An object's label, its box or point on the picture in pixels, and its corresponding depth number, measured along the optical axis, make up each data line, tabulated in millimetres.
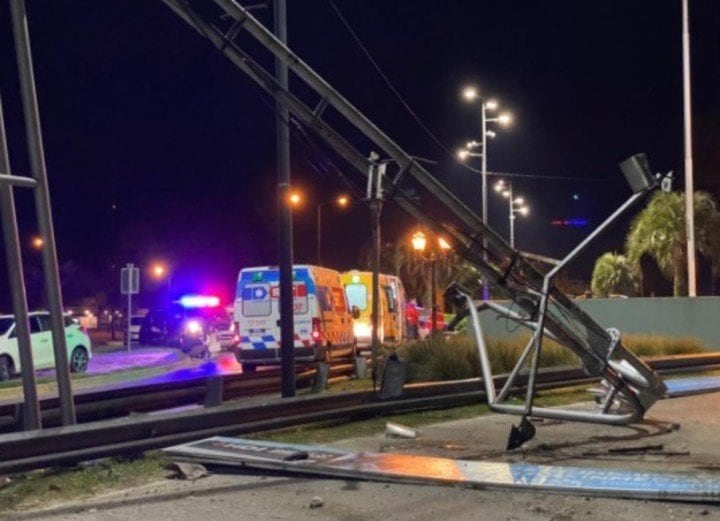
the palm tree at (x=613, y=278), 41750
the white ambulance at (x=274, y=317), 18984
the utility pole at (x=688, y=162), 23672
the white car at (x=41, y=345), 19344
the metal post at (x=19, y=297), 8062
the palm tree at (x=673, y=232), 31000
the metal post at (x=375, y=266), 9292
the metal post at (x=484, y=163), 29900
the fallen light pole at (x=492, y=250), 8227
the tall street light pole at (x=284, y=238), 12070
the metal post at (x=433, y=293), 21292
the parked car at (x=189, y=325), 28328
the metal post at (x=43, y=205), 8305
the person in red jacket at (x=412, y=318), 29547
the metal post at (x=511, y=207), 42000
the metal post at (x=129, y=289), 23969
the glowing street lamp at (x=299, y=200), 44875
